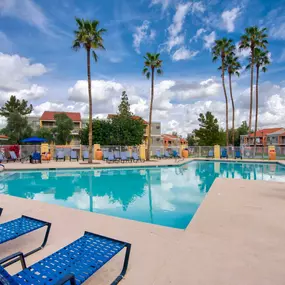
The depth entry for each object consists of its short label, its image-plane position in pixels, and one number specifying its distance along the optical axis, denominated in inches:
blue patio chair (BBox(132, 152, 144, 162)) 757.3
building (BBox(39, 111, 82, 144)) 1800.0
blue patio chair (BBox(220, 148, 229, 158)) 850.0
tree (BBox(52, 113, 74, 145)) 1252.5
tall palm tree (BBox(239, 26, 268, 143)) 883.4
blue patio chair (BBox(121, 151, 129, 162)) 737.6
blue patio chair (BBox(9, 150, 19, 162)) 669.7
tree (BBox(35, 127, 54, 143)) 1286.9
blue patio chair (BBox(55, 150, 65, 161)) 740.6
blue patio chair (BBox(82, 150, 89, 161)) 750.4
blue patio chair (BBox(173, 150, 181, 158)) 835.3
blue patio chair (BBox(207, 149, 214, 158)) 869.8
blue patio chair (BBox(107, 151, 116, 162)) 715.4
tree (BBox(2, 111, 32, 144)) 1124.6
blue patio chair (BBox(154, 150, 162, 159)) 857.0
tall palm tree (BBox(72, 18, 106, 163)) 626.8
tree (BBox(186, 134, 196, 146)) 2105.3
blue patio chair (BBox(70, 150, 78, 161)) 740.6
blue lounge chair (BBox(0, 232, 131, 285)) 66.6
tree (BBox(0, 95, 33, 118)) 1476.4
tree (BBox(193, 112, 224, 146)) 1268.5
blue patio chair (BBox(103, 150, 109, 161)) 721.8
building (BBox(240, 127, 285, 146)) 1744.5
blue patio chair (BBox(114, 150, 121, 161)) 729.6
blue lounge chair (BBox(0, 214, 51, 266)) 102.2
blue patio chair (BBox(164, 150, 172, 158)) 861.2
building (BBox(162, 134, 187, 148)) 2405.8
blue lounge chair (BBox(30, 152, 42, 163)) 666.5
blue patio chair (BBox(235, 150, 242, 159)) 827.0
